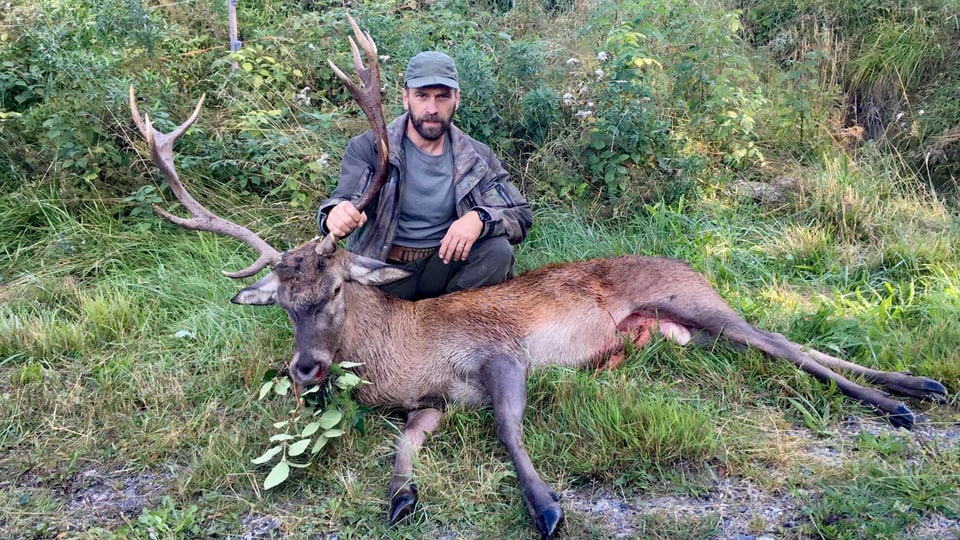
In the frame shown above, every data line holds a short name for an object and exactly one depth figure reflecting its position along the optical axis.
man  5.01
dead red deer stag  4.19
